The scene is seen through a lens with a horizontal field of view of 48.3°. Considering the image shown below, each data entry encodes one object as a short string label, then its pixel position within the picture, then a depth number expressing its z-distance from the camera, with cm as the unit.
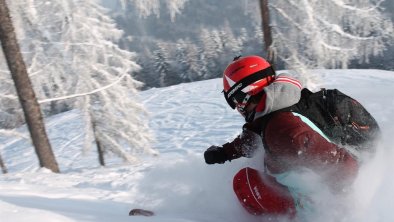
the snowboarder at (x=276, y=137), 279
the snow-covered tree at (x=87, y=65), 1224
